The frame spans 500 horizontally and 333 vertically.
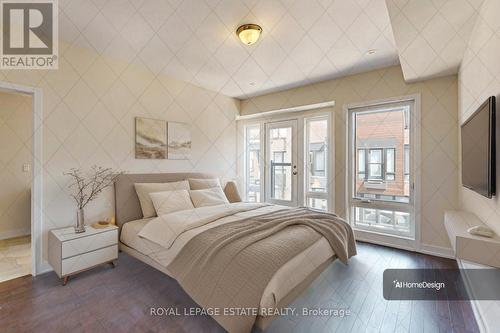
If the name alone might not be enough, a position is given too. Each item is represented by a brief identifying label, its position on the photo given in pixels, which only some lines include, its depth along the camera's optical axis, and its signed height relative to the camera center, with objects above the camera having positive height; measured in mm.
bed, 1561 -725
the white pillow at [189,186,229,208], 3160 -437
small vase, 2445 -584
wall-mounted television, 1513 +122
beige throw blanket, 1463 -677
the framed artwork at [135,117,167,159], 3260 +416
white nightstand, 2242 -848
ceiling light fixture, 2211 +1300
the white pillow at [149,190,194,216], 2844 -443
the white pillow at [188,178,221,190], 3525 -266
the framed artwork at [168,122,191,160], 3623 +417
